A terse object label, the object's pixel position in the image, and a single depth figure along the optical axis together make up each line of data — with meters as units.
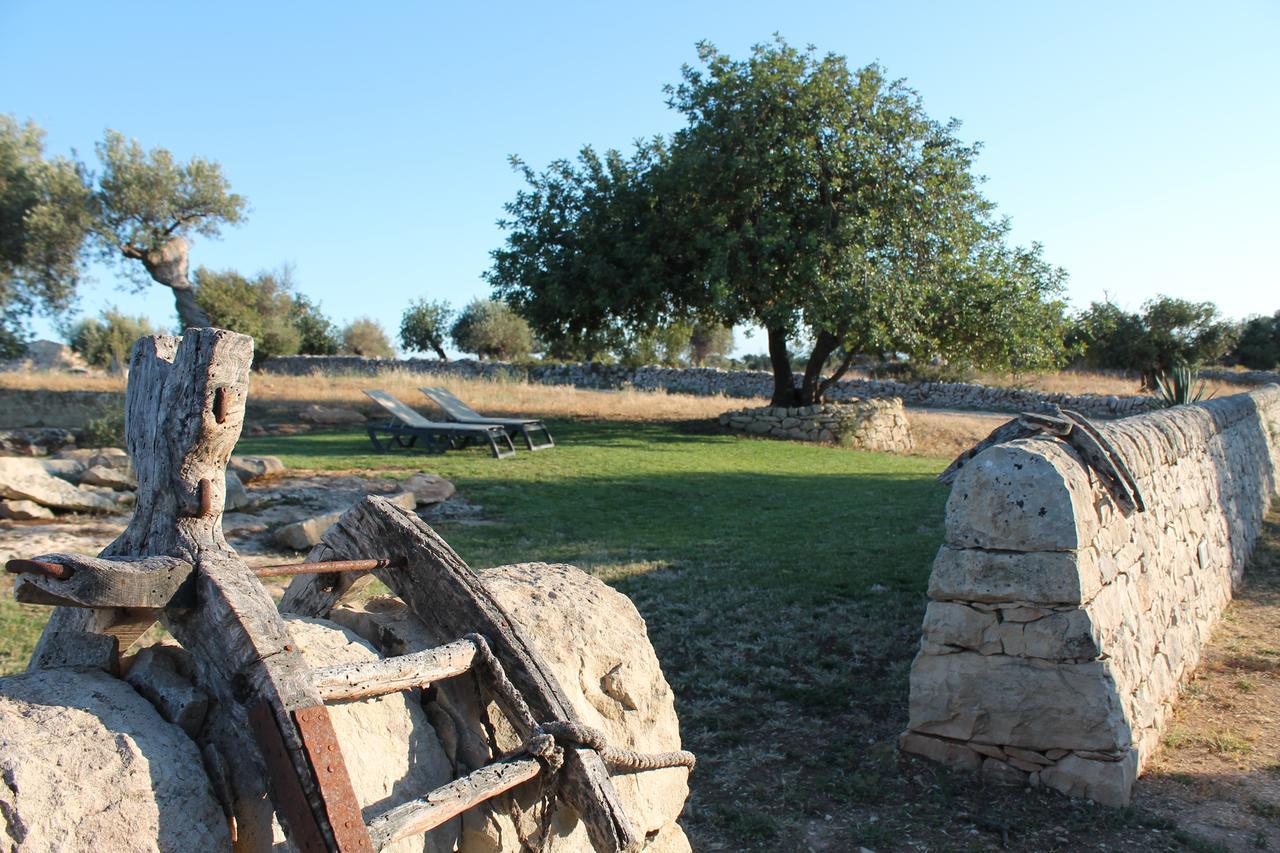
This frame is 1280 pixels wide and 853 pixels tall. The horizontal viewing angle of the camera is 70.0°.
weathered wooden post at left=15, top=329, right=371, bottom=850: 1.65
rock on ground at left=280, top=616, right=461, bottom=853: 2.03
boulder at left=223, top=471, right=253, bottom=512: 8.56
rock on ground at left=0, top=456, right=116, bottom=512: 8.03
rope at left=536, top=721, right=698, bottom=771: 2.11
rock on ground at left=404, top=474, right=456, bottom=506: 9.66
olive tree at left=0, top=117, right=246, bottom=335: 19.81
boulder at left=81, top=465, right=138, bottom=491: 9.12
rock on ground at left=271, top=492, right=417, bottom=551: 7.54
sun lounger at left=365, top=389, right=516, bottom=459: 13.23
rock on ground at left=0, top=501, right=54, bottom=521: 7.88
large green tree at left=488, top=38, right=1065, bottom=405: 16.34
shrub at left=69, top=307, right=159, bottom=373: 28.22
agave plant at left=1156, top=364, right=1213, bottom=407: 12.59
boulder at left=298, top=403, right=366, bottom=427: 16.97
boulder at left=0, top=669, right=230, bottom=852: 1.56
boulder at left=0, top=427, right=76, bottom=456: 12.84
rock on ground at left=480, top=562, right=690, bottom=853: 2.71
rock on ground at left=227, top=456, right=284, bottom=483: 9.88
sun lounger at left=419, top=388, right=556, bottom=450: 14.35
